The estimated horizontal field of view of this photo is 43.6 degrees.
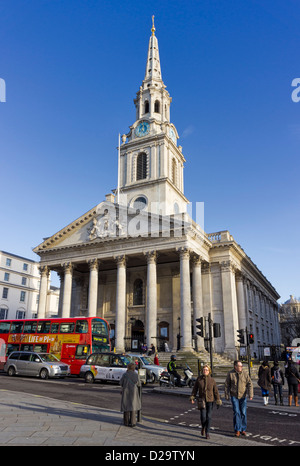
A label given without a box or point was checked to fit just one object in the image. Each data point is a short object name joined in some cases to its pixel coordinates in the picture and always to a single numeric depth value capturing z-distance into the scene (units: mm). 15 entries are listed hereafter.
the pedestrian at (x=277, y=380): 14172
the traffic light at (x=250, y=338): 22194
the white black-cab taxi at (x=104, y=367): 19938
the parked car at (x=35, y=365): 21953
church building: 33469
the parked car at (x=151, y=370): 21100
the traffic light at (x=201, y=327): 19916
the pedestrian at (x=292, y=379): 14156
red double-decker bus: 24984
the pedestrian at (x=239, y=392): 8312
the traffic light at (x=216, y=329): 20562
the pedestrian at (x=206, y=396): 7953
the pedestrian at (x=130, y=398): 8641
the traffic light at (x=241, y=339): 21172
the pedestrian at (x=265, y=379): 13921
